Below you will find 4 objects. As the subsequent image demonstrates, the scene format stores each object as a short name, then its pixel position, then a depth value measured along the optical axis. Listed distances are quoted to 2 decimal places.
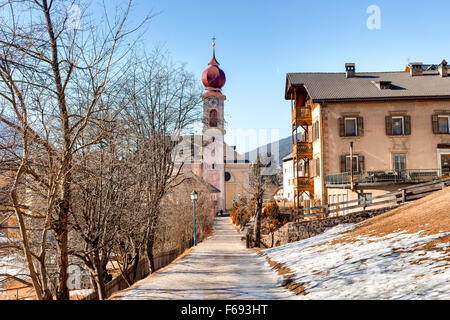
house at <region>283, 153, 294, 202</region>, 70.25
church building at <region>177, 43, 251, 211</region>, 67.75
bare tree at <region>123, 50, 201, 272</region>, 15.23
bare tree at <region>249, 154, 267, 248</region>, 24.33
